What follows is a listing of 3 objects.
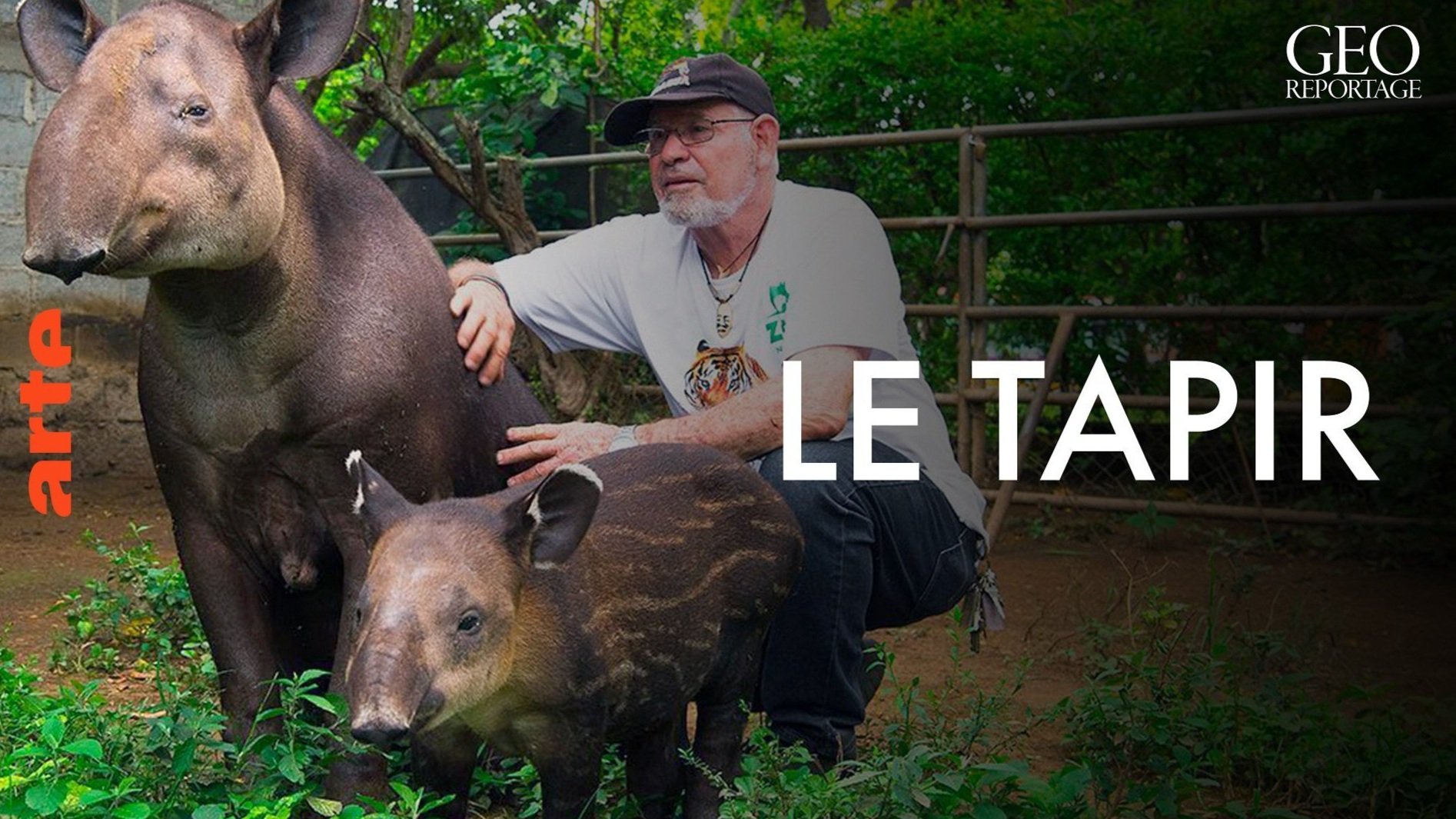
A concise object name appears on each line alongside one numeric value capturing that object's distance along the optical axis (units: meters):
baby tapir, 2.74
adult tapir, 2.97
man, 3.85
